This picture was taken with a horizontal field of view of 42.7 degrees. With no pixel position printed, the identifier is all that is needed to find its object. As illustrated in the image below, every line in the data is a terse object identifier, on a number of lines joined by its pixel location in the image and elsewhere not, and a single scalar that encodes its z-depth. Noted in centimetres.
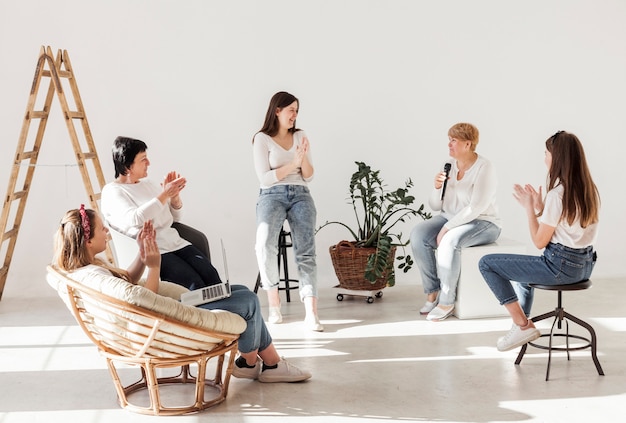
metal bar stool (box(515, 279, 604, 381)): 434
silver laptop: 393
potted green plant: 602
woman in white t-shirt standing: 570
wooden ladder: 601
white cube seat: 570
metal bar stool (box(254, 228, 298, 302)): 639
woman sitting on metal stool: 429
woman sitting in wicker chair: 368
